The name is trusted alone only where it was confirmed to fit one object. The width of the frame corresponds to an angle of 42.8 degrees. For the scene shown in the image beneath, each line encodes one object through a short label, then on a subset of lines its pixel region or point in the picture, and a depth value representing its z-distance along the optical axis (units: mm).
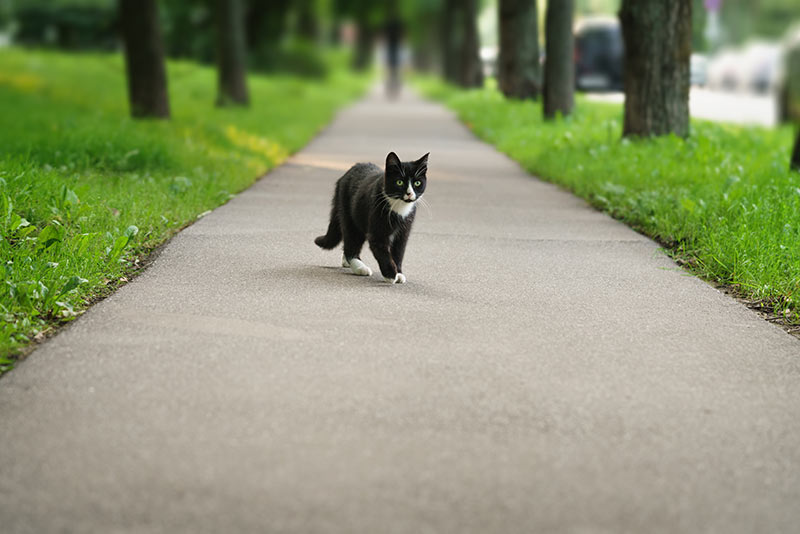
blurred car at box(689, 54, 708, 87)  31859
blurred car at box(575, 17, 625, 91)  31188
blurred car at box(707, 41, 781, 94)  33719
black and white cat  6523
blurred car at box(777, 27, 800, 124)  18102
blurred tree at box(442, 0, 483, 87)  34469
